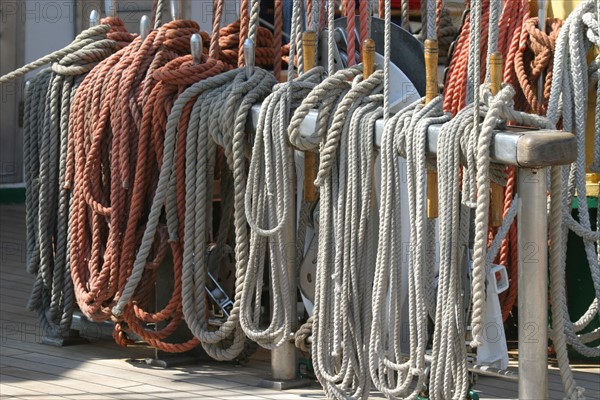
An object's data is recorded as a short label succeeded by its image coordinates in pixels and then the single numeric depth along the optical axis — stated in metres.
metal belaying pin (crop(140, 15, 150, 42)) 7.76
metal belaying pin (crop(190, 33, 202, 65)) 7.35
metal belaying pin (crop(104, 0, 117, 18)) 8.30
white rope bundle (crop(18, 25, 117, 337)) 7.96
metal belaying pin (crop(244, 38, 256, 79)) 7.21
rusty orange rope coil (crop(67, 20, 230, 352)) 7.34
